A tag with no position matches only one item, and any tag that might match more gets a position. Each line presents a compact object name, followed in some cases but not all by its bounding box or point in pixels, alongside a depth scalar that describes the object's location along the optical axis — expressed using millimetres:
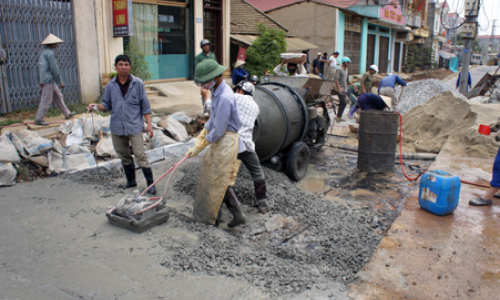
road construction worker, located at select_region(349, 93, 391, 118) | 7844
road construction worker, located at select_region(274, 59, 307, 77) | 8039
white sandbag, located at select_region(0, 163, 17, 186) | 5457
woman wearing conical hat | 7082
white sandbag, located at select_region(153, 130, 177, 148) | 7059
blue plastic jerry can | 4633
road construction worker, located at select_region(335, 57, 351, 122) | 11758
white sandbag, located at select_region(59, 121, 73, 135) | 6955
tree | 13750
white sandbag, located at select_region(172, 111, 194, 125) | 8211
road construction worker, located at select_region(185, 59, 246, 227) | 4074
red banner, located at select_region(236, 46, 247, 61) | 12861
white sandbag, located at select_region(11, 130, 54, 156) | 6043
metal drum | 6832
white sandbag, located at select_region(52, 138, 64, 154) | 6294
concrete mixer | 5984
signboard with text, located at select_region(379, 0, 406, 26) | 24503
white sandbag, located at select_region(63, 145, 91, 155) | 6348
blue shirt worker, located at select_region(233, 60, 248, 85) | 9000
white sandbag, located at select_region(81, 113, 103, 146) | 6800
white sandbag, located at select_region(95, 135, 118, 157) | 6484
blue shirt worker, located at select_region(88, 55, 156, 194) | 4965
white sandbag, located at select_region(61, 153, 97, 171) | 6141
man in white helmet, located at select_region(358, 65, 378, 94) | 10555
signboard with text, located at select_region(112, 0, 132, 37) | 9609
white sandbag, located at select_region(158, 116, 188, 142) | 7461
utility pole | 16516
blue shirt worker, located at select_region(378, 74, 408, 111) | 9305
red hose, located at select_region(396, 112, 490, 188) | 5734
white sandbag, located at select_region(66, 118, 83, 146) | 6668
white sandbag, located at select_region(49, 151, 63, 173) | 5968
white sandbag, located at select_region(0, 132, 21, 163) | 5676
